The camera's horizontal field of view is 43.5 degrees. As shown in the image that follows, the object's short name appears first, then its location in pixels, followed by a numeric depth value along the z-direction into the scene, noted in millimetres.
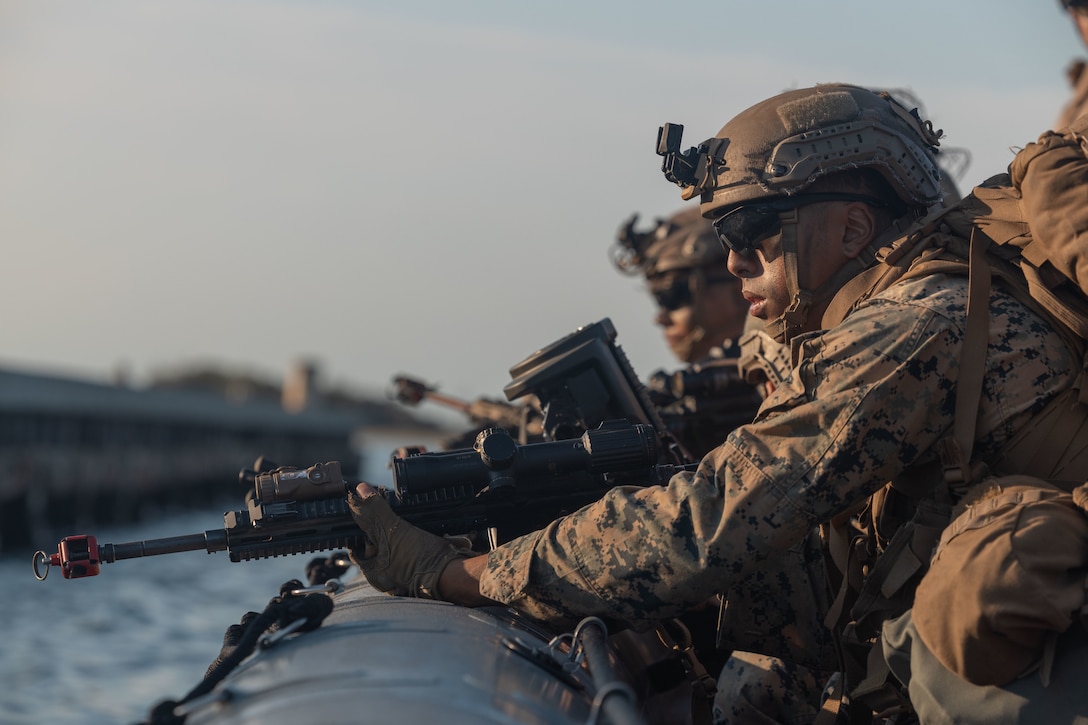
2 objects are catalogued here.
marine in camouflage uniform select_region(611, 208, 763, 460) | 9789
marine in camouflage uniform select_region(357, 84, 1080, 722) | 3535
